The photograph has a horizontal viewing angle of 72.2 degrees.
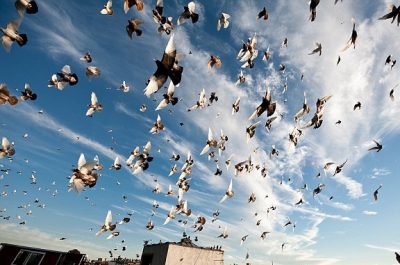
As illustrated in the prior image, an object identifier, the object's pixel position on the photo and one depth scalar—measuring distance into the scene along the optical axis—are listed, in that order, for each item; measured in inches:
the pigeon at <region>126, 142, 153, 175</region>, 382.9
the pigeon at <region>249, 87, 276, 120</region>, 222.5
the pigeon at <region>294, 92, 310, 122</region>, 309.6
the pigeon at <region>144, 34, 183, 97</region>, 116.0
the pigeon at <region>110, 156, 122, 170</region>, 399.9
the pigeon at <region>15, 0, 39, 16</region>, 214.8
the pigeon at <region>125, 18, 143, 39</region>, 340.9
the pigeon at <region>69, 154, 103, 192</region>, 208.5
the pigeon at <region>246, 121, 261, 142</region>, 344.8
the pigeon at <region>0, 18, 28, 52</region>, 241.4
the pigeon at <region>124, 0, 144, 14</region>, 259.7
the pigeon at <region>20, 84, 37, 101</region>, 405.7
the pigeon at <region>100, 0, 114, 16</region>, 369.1
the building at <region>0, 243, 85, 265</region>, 1245.6
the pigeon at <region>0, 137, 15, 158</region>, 349.4
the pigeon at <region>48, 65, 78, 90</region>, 371.2
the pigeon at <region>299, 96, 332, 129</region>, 324.2
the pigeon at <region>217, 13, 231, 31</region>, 399.7
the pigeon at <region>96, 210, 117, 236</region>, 278.2
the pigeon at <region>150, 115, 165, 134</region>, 464.2
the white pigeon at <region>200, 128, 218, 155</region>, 385.1
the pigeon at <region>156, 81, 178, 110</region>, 189.9
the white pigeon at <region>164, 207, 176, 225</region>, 442.6
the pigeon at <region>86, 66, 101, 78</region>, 398.3
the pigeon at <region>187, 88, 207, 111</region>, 381.4
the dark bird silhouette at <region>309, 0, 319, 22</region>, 234.2
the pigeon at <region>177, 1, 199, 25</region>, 317.4
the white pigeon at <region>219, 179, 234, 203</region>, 429.4
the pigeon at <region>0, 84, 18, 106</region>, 251.3
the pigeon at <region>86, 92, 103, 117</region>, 414.6
